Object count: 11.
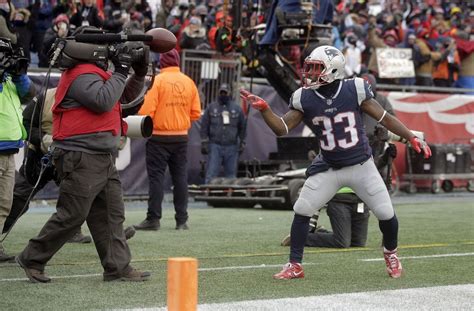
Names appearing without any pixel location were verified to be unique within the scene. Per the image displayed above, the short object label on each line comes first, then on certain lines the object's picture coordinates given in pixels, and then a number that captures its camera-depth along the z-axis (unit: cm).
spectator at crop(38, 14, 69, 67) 1576
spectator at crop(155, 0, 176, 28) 1903
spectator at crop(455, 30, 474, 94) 2352
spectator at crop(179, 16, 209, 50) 1839
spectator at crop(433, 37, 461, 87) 2292
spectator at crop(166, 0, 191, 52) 1853
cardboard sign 2141
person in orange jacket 1184
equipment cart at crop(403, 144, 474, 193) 2020
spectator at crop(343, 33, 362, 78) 2062
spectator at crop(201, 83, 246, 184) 1764
